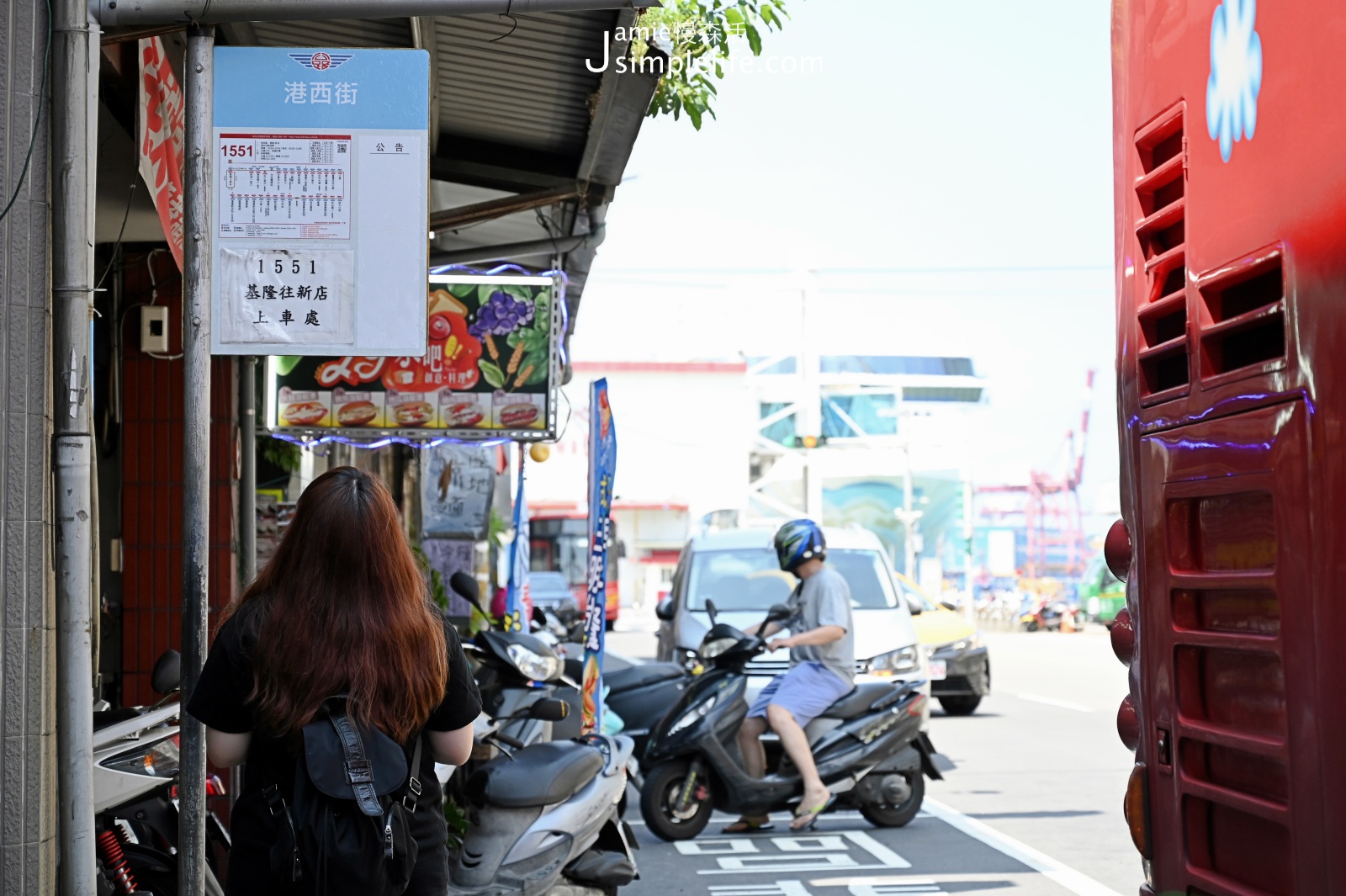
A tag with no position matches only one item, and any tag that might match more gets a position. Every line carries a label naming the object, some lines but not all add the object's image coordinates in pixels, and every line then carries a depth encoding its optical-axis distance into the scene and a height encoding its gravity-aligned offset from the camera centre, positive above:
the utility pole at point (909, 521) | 47.75 +0.47
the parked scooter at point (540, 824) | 5.61 -1.10
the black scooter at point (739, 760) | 8.66 -1.30
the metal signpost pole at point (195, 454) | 3.59 +0.23
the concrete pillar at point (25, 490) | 3.58 +0.15
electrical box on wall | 6.97 +1.03
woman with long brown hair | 3.01 -0.23
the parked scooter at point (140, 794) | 4.30 -0.72
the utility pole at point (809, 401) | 34.84 +3.28
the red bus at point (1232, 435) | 2.81 +0.20
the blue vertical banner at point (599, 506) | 8.34 +0.20
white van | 11.44 -0.49
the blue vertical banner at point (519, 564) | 11.65 -0.18
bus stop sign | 3.78 +0.88
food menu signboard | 8.20 +0.96
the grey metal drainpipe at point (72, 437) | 3.69 +0.28
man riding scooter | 8.68 -0.79
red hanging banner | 4.40 +1.27
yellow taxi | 15.76 -1.29
